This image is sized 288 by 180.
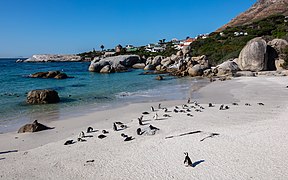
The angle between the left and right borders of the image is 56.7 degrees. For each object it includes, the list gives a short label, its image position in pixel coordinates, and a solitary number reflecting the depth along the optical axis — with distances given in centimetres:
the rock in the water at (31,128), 1053
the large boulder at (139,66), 5866
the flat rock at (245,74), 2963
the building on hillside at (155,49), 9774
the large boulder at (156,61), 5302
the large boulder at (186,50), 5594
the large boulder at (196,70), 3528
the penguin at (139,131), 935
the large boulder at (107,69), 4900
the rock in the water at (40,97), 1756
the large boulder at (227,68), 3205
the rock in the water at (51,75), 3856
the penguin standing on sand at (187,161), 645
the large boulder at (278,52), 3150
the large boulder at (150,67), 5172
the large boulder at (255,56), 3123
